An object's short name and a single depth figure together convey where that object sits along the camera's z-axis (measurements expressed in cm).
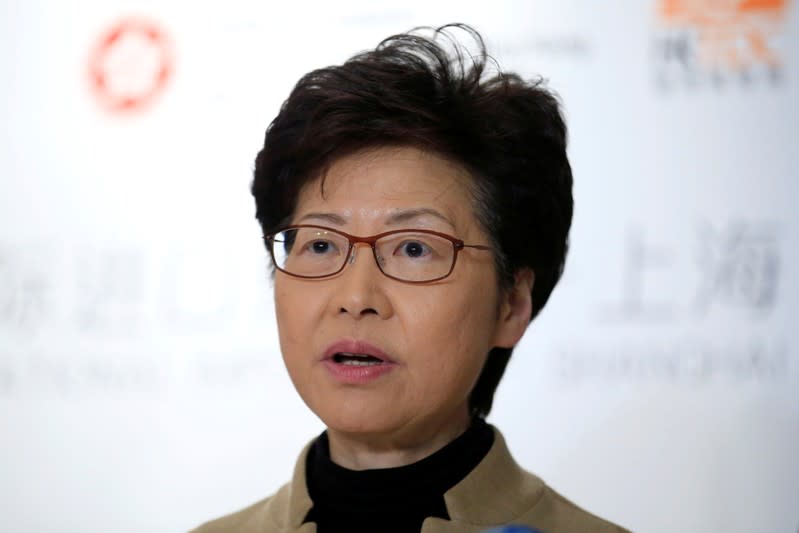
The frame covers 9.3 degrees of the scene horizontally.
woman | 294
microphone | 267
